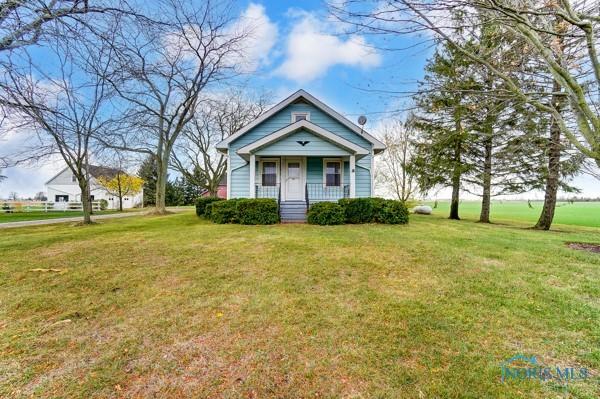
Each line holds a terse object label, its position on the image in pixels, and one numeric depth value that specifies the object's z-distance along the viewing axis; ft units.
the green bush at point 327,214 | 35.24
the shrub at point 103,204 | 111.14
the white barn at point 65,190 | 124.98
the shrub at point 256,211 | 35.88
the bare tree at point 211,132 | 81.76
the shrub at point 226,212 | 37.06
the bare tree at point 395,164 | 80.12
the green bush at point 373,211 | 35.99
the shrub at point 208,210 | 44.80
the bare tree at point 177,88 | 48.91
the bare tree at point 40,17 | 12.99
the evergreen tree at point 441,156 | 50.34
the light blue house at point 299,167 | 43.16
